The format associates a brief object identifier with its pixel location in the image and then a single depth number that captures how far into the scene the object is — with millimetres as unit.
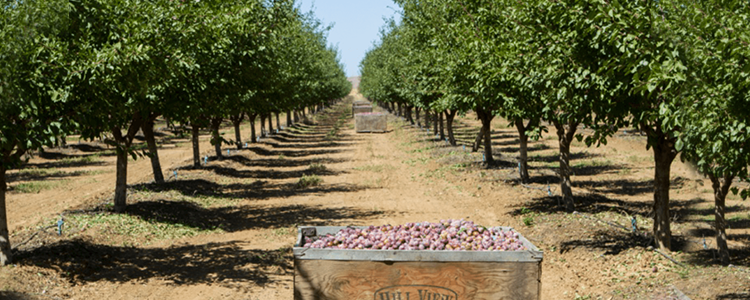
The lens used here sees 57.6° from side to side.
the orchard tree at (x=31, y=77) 9477
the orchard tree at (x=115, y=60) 10578
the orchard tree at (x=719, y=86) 7340
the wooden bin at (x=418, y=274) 7371
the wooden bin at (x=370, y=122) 56719
